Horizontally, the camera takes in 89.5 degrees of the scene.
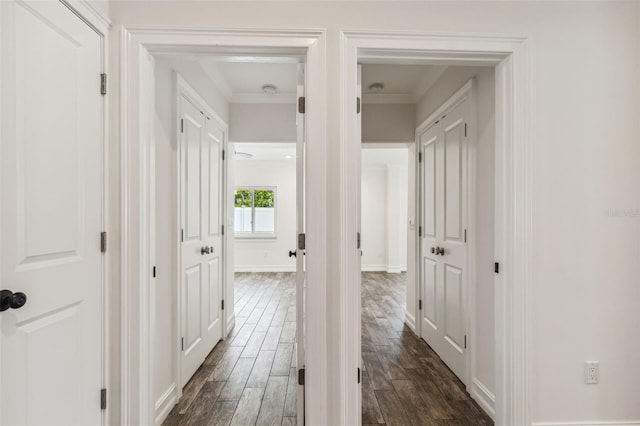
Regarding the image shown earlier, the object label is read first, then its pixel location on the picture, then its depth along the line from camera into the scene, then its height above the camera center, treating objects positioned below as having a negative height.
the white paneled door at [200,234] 2.30 -0.18
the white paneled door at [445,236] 2.42 -0.21
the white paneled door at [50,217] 1.11 -0.02
